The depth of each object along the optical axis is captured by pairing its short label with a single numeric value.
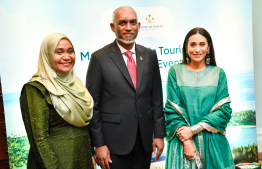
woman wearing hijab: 2.02
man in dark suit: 2.56
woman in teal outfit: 2.81
